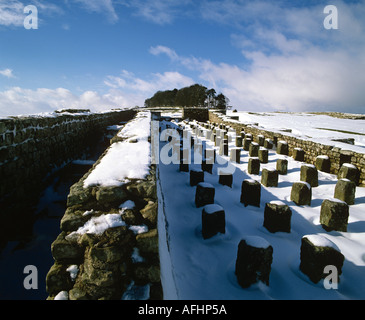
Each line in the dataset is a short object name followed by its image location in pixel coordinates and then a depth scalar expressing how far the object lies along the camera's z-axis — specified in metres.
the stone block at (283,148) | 7.75
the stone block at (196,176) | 5.06
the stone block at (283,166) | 6.04
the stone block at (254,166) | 6.25
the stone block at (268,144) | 8.75
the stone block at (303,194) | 4.25
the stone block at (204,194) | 4.05
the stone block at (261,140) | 9.12
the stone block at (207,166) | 6.29
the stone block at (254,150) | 7.86
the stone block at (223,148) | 8.70
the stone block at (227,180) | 5.27
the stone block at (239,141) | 9.73
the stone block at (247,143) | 9.21
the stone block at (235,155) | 7.54
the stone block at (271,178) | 5.25
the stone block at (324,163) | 5.81
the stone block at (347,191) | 4.17
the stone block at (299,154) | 6.95
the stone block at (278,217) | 3.33
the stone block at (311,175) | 5.12
